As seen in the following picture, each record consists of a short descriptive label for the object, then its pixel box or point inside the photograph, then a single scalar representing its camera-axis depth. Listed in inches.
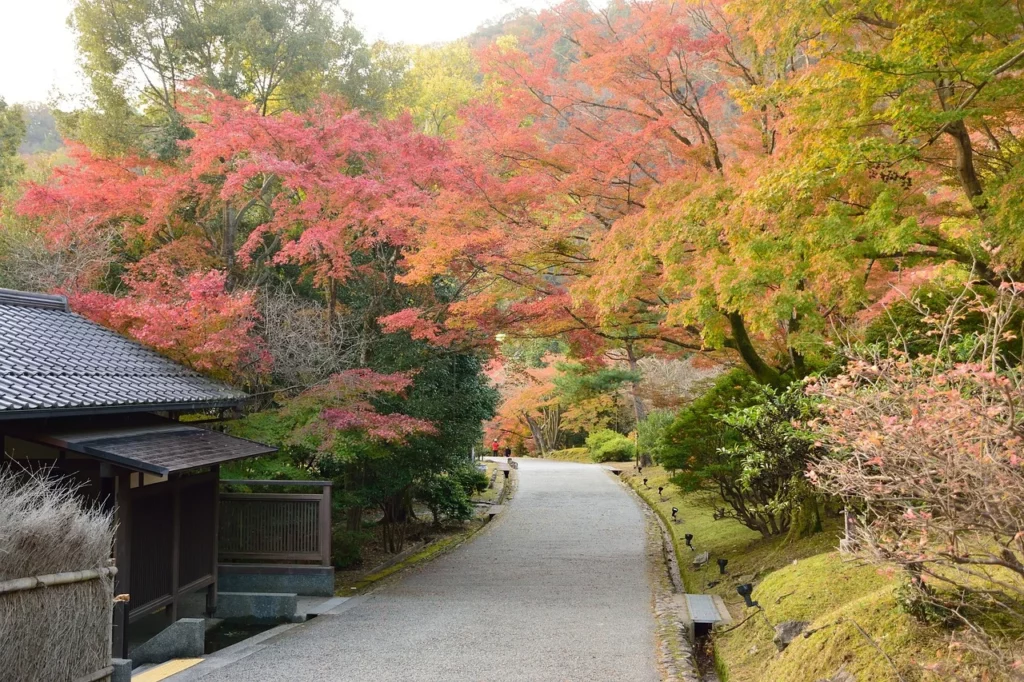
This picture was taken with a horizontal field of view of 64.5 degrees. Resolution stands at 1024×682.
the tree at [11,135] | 770.5
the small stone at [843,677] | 223.0
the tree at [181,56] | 721.0
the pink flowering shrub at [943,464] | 174.2
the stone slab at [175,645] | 347.6
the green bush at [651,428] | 1118.0
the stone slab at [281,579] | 469.7
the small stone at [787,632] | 285.0
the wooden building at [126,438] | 313.2
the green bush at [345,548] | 553.0
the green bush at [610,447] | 1533.0
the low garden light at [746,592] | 346.2
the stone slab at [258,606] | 420.5
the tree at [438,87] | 970.1
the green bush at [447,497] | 738.2
